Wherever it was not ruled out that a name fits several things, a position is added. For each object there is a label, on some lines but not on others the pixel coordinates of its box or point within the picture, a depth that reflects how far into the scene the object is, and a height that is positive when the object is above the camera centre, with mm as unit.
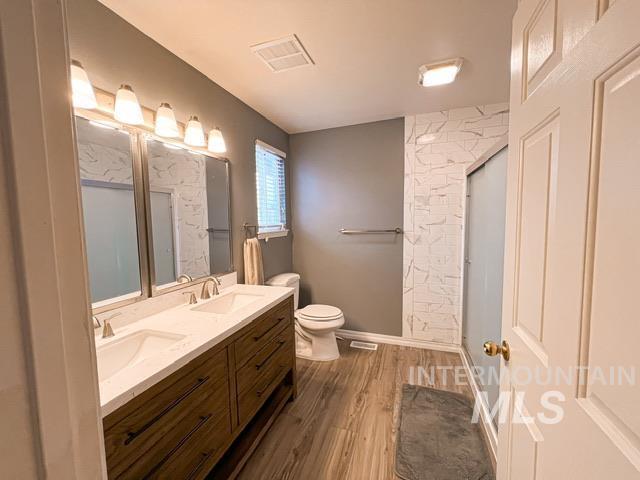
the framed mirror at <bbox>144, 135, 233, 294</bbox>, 1498 +67
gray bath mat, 1391 -1284
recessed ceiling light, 1738 +996
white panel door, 400 -39
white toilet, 2418 -963
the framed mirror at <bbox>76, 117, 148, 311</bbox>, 1188 +60
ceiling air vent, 1525 +1020
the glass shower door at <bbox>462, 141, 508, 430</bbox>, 1546 -292
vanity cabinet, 841 -741
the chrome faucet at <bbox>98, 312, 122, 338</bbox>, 1168 -448
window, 2498 +323
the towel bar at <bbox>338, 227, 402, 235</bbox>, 2718 -94
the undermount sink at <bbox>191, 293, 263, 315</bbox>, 1679 -513
